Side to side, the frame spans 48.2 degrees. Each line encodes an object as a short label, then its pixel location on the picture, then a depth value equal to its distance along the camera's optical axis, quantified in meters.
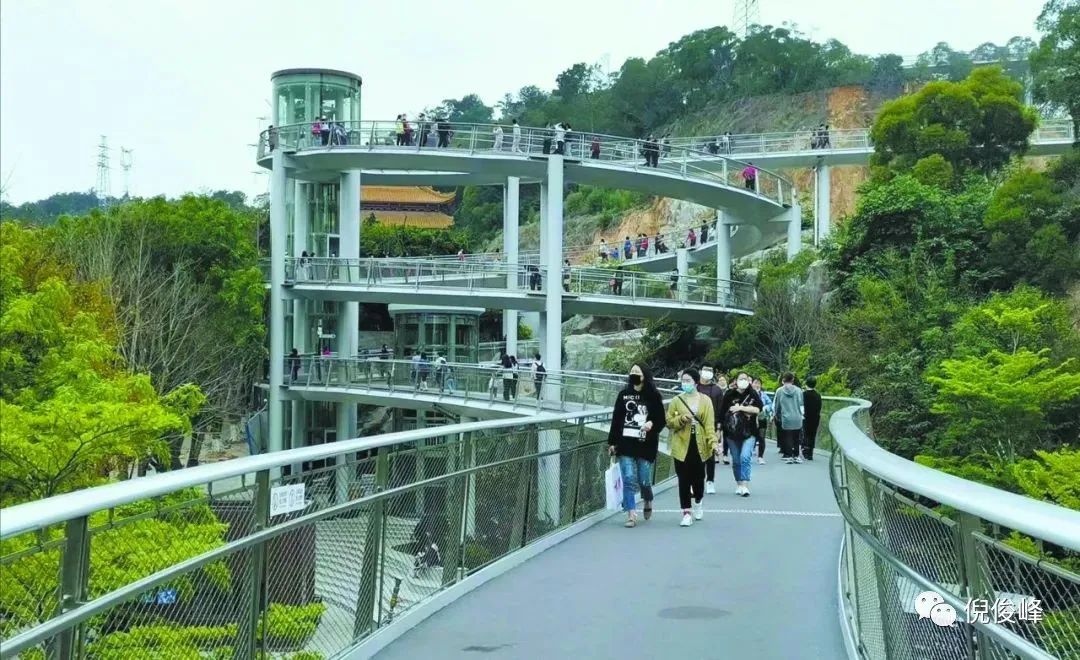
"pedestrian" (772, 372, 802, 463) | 19.98
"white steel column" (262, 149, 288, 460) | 44.88
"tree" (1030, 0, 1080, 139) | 37.97
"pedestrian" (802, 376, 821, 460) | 21.86
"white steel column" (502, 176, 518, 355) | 49.00
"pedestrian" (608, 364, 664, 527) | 11.99
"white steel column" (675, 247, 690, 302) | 54.06
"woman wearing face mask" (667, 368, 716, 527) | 12.28
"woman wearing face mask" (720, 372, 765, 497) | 15.92
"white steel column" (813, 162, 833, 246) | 59.60
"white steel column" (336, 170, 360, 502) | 48.06
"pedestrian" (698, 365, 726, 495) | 15.77
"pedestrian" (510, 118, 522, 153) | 41.47
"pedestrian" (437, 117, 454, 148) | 41.59
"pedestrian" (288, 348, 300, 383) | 45.50
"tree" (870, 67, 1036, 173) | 47.59
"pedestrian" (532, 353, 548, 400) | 34.60
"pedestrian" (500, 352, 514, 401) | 35.84
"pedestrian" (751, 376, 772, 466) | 20.70
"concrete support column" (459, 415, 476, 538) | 9.08
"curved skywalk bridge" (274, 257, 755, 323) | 42.19
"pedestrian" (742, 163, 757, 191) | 47.12
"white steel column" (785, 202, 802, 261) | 49.84
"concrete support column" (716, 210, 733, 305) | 49.91
